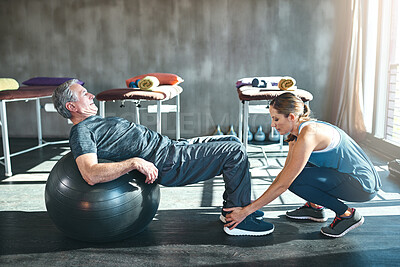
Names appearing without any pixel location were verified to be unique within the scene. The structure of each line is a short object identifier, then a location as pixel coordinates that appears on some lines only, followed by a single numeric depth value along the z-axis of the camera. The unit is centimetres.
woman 171
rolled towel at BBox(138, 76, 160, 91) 295
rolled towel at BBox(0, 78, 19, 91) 307
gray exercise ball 171
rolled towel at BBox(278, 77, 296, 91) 298
